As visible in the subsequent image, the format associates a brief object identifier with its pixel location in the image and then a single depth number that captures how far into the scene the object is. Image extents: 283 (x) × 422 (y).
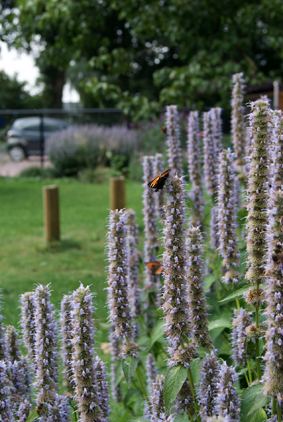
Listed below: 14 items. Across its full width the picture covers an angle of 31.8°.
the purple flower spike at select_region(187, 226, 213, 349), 2.03
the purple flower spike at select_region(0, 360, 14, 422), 1.94
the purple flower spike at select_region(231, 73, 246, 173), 3.59
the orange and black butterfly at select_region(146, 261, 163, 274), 3.60
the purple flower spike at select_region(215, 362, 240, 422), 1.70
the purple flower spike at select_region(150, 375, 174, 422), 1.96
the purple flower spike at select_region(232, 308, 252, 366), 2.29
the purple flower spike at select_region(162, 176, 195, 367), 1.86
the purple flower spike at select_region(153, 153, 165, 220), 3.60
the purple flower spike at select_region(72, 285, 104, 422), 1.83
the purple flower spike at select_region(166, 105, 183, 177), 3.81
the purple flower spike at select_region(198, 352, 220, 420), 2.01
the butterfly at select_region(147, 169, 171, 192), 1.97
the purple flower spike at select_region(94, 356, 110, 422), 2.11
